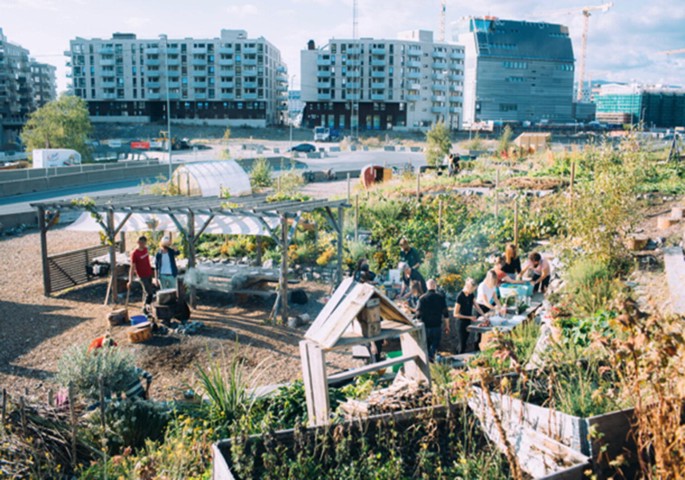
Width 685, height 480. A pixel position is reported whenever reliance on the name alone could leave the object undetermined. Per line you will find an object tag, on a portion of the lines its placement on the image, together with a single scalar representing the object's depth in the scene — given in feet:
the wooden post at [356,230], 54.91
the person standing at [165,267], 44.52
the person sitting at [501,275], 38.16
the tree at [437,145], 123.13
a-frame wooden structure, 18.38
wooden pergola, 41.39
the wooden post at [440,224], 52.85
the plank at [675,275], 27.14
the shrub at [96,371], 23.63
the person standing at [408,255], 42.37
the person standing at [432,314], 30.66
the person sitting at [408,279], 36.40
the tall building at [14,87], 373.81
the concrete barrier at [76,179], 105.70
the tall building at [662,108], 544.62
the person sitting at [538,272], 38.78
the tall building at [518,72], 473.26
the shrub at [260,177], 94.84
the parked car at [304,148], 215.43
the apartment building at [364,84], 349.41
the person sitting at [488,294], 34.76
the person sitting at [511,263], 40.50
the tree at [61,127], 179.73
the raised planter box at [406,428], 13.46
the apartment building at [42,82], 432.25
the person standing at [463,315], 32.30
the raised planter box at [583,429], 14.30
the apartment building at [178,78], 346.74
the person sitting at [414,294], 34.50
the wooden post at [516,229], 46.74
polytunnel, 76.18
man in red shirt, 42.45
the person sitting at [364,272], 42.06
